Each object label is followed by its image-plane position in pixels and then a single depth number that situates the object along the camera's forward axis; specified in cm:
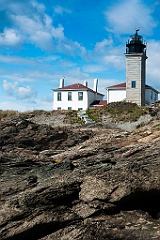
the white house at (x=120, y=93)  5244
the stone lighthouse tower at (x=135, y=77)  4869
